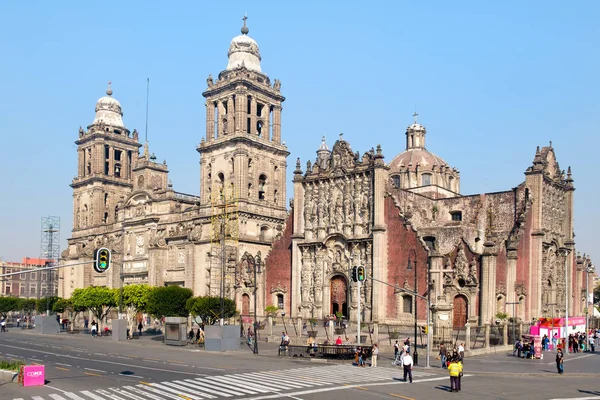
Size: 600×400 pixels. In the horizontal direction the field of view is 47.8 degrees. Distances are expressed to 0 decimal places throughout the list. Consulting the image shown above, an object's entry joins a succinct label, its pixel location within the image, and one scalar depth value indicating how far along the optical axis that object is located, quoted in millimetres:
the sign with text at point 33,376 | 29688
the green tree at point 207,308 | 62281
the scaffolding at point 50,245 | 117875
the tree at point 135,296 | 73938
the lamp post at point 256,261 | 73162
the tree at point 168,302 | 67875
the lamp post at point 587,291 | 55334
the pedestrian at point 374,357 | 39719
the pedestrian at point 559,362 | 36188
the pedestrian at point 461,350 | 39919
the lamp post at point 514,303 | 58938
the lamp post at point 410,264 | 61156
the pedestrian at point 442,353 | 40675
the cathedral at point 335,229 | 62406
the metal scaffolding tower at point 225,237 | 77625
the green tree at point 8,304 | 107312
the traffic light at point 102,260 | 29391
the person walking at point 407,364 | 31953
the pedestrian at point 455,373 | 28500
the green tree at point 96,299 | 75625
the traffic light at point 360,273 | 42781
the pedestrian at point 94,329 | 69562
